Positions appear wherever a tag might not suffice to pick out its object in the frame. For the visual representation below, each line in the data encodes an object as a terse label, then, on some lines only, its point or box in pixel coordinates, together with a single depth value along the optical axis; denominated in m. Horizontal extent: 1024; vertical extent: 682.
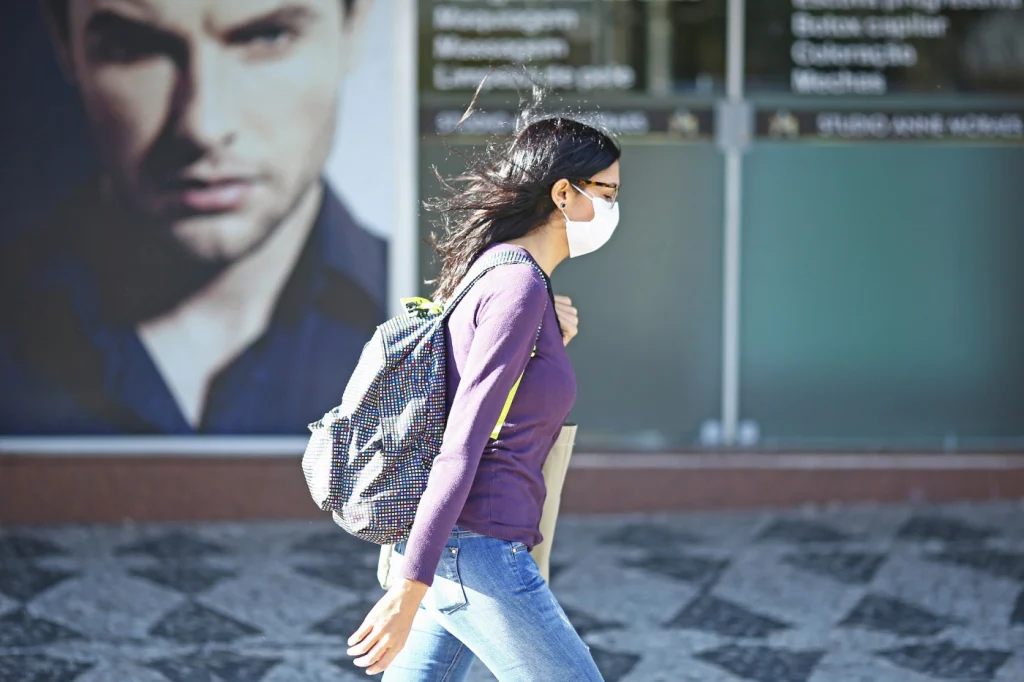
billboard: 12.72
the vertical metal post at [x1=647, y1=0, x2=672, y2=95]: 13.04
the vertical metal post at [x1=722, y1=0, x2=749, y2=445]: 13.12
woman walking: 4.92
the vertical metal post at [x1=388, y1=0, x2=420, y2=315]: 12.87
